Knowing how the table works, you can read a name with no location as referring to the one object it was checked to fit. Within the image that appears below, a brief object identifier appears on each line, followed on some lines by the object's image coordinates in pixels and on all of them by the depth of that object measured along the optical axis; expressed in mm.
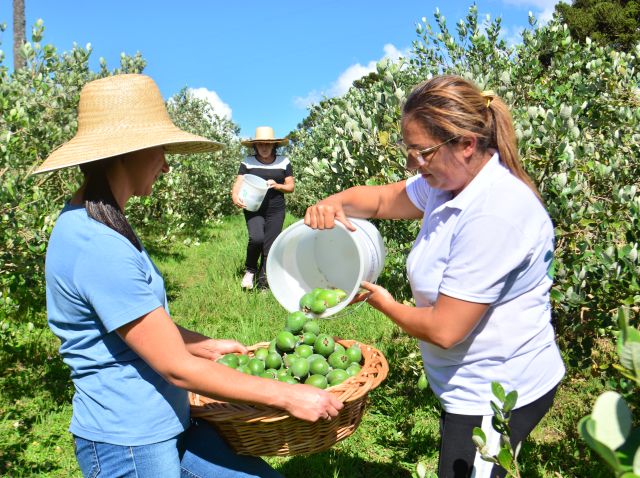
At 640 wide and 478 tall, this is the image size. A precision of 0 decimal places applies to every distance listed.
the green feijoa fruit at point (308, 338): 2403
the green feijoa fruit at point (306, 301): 2479
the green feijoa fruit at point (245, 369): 2152
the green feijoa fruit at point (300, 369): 2180
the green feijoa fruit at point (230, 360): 2172
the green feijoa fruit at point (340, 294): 2427
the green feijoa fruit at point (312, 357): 2243
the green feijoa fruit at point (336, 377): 2049
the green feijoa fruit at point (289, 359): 2250
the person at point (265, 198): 6961
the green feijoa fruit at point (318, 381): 2045
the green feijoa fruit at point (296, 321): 2443
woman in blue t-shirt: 1594
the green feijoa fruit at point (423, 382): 2882
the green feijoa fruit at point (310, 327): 2473
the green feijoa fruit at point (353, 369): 2141
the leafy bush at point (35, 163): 3885
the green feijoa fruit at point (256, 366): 2159
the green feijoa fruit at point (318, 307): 2369
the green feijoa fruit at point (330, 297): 2383
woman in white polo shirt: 1671
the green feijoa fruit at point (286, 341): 2346
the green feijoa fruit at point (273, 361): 2252
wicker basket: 1826
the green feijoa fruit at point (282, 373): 2156
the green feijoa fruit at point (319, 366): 2168
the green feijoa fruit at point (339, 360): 2199
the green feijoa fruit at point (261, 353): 2320
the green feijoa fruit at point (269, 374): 2159
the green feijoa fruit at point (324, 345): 2324
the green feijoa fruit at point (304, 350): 2311
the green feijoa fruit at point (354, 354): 2268
